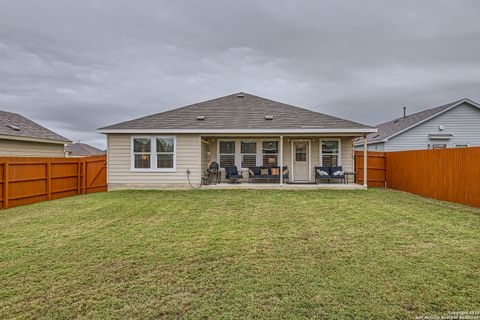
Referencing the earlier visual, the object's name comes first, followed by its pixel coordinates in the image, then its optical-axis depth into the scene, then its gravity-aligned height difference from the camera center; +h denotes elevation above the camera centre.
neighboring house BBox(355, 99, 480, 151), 15.98 +1.80
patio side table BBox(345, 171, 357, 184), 12.32 -0.64
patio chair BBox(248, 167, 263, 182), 12.41 -0.59
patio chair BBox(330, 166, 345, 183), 12.38 -0.59
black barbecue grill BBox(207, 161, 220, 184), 12.65 -0.60
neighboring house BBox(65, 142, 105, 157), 30.45 +1.31
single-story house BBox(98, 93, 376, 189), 11.62 +0.81
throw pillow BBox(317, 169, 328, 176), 12.42 -0.59
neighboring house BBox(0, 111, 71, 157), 12.45 +1.10
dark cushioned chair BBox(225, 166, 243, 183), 12.17 -0.62
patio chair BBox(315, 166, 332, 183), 12.42 -0.59
